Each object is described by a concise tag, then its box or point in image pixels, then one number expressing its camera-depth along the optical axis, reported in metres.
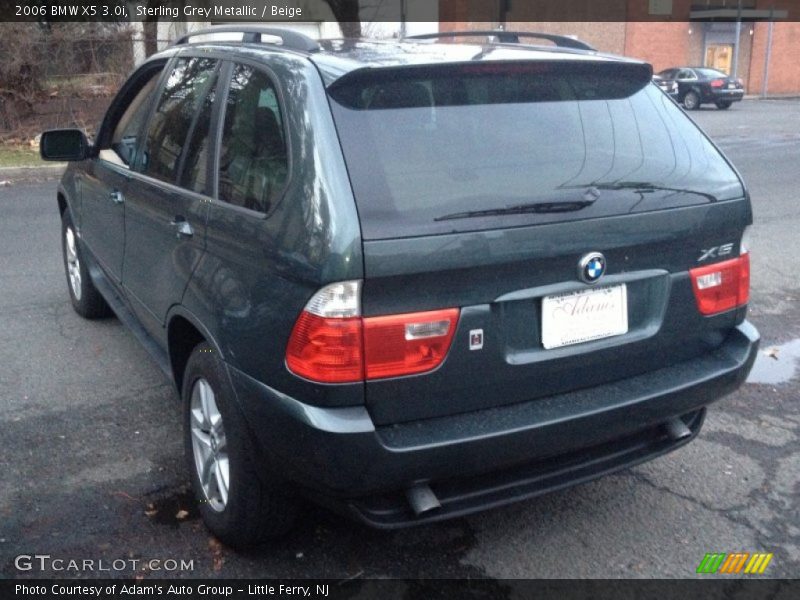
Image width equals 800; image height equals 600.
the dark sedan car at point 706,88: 32.06
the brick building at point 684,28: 42.12
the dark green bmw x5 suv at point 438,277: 2.65
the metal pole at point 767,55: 43.74
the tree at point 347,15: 18.77
